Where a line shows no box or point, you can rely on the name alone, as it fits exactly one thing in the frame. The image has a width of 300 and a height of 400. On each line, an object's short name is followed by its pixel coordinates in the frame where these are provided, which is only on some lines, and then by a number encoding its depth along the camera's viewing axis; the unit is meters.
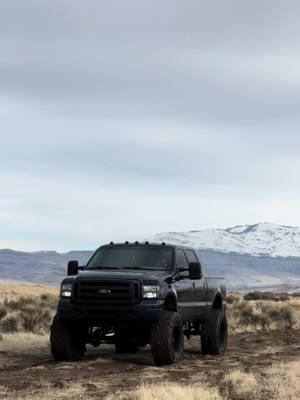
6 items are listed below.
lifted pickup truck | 13.82
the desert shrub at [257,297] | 60.70
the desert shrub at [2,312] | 25.14
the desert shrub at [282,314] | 28.50
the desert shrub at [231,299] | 43.16
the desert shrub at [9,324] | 22.03
